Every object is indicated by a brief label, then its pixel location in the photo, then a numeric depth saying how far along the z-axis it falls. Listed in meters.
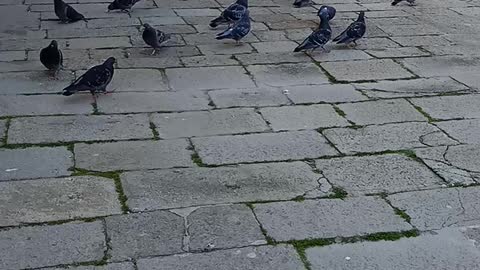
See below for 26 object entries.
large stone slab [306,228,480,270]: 3.36
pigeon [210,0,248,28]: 7.59
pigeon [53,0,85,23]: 7.99
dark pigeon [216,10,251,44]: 7.15
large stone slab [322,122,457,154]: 4.78
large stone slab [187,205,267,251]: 3.54
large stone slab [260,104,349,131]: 5.18
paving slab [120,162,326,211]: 3.99
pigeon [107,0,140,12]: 8.59
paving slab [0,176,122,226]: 3.77
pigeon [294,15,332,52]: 6.84
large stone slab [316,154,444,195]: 4.19
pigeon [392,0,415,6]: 9.34
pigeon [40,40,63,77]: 6.09
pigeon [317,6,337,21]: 7.40
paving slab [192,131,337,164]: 4.58
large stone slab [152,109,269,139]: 5.02
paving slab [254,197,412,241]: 3.66
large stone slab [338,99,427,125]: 5.31
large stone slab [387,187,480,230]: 3.79
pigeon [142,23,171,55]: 6.82
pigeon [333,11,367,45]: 7.11
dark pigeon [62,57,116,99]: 5.55
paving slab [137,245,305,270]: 3.33
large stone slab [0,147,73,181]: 4.27
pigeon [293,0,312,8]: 9.16
